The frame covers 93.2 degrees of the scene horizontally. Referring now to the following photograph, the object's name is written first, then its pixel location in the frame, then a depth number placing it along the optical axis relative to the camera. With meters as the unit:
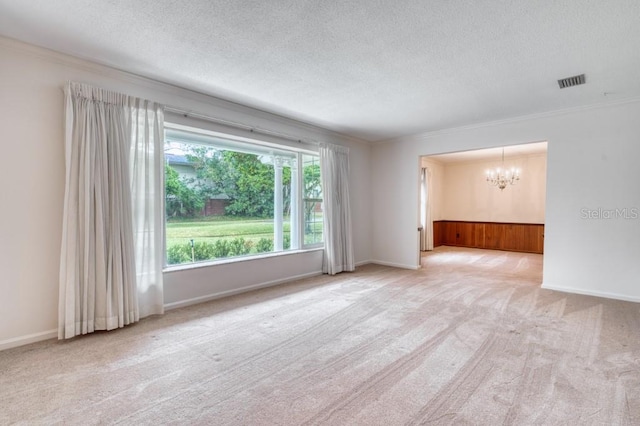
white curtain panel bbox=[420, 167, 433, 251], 8.38
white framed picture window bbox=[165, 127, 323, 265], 3.85
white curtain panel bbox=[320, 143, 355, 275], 5.30
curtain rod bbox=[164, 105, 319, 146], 3.55
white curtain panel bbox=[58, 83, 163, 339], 2.75
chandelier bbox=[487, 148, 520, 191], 7.57
